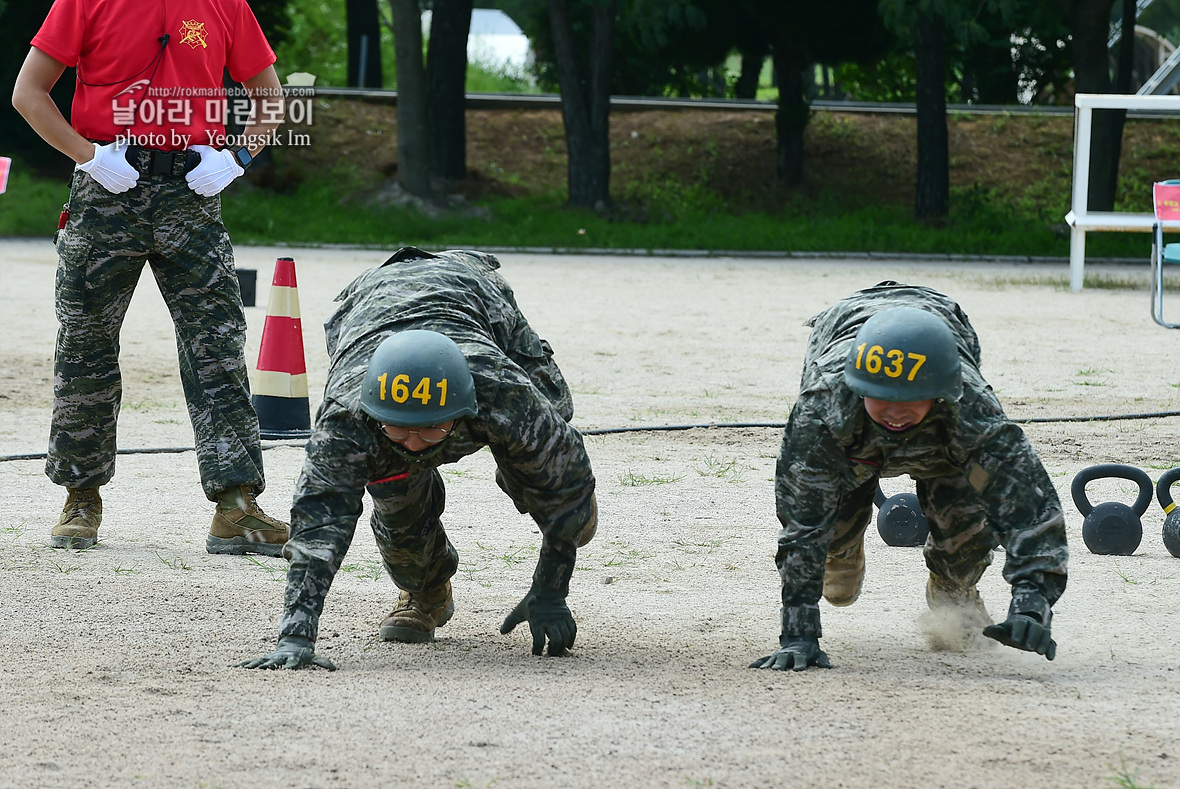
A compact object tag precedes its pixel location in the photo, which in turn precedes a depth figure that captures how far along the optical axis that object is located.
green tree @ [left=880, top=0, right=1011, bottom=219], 40.89
